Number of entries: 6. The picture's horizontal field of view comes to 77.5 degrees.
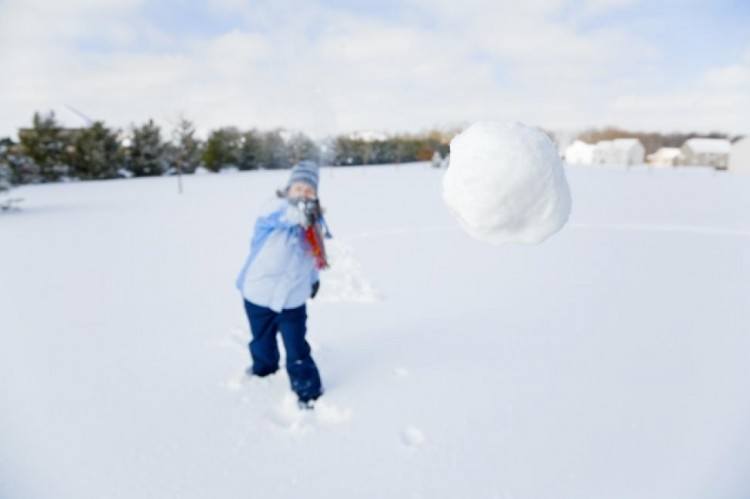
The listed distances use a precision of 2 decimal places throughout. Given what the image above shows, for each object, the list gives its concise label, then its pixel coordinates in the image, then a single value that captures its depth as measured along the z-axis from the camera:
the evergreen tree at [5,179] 11.00
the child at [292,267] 2.67
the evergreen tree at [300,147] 27.53
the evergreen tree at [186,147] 22.12
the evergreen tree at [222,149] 26.78
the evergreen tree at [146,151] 21.31
